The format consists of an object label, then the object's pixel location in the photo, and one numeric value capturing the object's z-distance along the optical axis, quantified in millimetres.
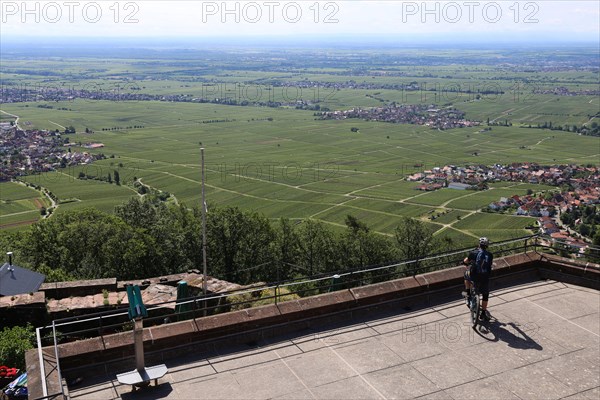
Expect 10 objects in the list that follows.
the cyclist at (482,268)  12711
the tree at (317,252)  43125
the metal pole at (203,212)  17269
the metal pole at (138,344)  9930
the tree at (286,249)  41156
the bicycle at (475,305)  12711
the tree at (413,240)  49219
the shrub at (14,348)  13203
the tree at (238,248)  39219
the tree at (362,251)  43366
